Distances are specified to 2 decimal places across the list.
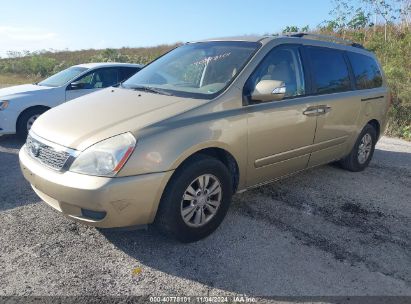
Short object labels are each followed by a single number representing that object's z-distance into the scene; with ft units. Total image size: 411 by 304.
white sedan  22.41
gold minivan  9.61
